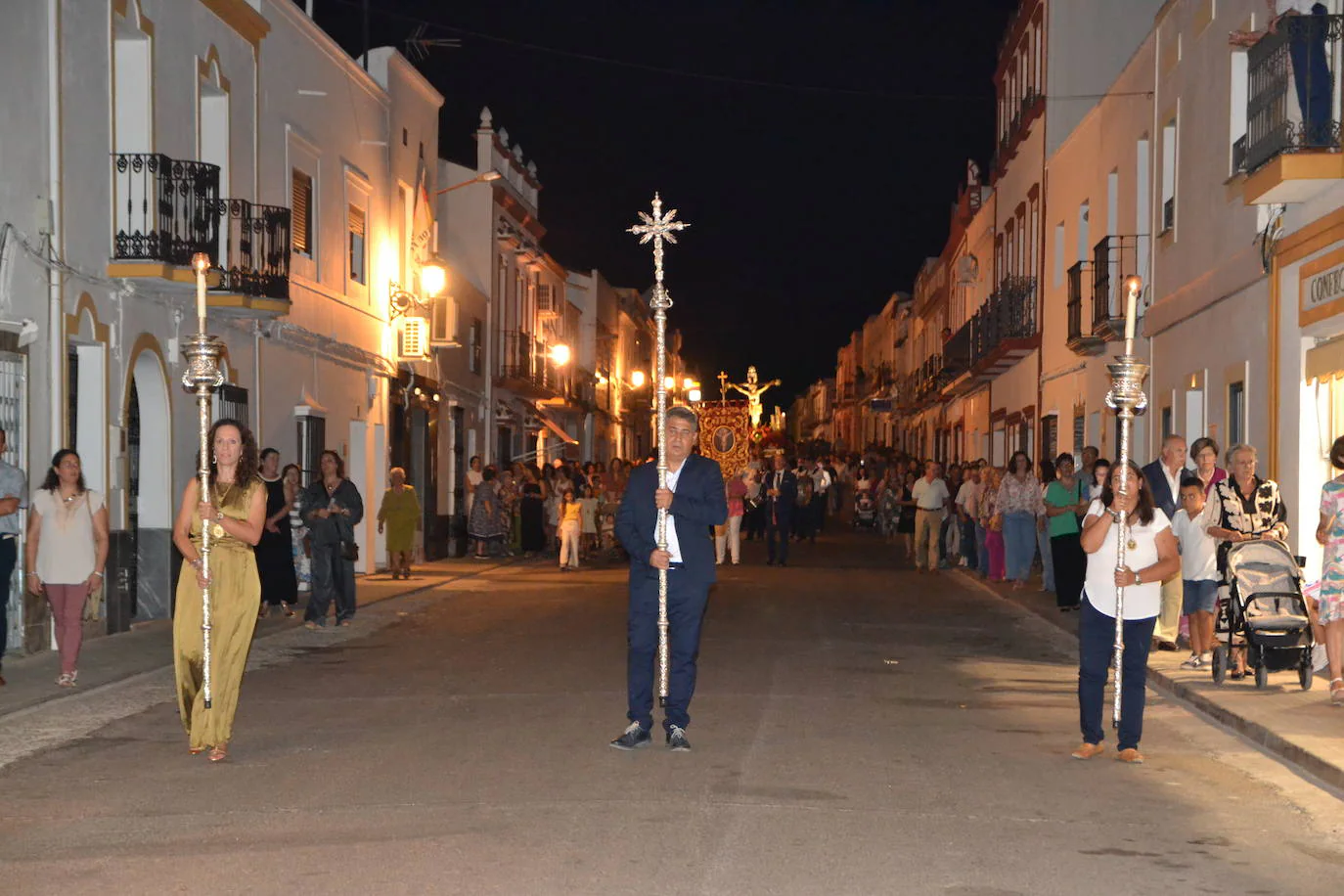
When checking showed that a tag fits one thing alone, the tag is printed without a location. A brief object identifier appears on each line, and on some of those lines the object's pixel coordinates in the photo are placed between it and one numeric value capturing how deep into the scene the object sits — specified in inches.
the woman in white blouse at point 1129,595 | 375.6
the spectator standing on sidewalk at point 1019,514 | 938.1
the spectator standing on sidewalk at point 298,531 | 729.5
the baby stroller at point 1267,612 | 487.5
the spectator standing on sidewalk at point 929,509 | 1071.6
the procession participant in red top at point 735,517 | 1148.5
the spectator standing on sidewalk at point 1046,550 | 898.1
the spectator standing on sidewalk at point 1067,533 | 784.3
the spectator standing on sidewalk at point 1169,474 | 585.3
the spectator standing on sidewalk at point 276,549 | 730.8
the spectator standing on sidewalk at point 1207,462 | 575.2
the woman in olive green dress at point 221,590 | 372.2
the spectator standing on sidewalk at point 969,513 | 1051.3
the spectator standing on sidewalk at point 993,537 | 979.9
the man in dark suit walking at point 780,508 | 1159.0
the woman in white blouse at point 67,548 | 516.4
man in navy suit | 383.9
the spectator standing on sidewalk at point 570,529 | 1115.0
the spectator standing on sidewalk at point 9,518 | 503.5
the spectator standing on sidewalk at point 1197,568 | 551.2
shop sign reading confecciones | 563.5
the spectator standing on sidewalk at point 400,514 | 968.3
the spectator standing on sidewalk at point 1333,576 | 477.1
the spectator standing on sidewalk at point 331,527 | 706.8
